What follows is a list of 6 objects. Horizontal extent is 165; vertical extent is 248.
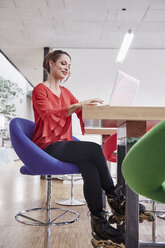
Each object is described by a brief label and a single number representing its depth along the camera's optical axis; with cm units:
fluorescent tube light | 481
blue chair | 137
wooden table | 112
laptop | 153
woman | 132
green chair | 54
